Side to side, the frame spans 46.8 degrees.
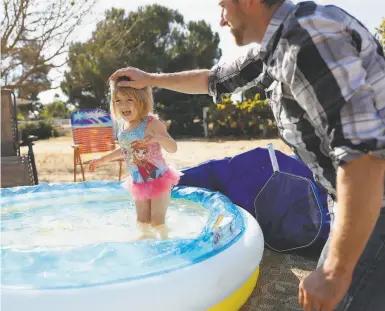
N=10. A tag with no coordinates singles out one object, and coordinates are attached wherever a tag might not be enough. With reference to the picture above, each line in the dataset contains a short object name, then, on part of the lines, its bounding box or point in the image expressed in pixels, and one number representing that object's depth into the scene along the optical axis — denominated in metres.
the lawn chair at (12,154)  4.96
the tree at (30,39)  7.66
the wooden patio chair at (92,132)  6.99
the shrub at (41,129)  20.90
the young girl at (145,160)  3.26
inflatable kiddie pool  1.85
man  0.99
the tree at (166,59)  18.16
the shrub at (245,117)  15.08
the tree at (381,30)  10.36
